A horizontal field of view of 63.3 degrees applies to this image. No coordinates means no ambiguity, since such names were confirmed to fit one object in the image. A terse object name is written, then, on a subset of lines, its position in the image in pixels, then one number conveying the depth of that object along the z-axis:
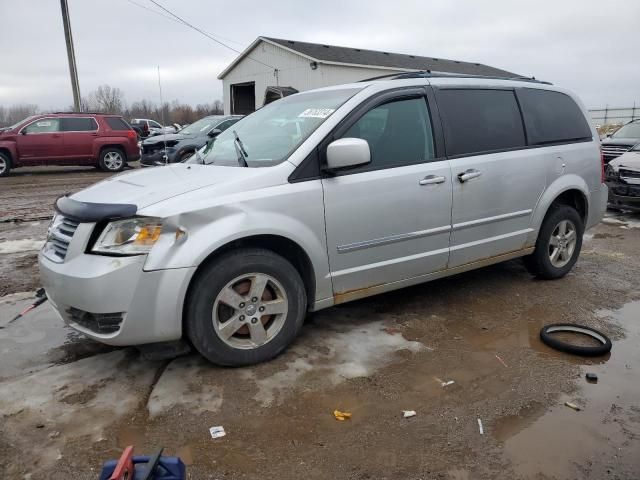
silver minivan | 2.96
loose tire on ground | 3.58
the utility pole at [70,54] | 19.51
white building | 26.64
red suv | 14.45
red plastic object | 1.70
